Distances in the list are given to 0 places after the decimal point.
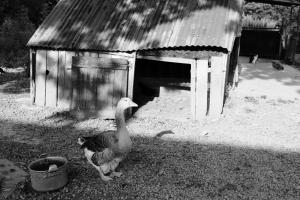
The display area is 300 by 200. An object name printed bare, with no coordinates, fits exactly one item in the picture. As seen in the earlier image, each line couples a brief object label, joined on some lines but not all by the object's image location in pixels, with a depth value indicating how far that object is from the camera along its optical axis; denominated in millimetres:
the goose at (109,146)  6047
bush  18859
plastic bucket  5613
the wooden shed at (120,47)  9883
